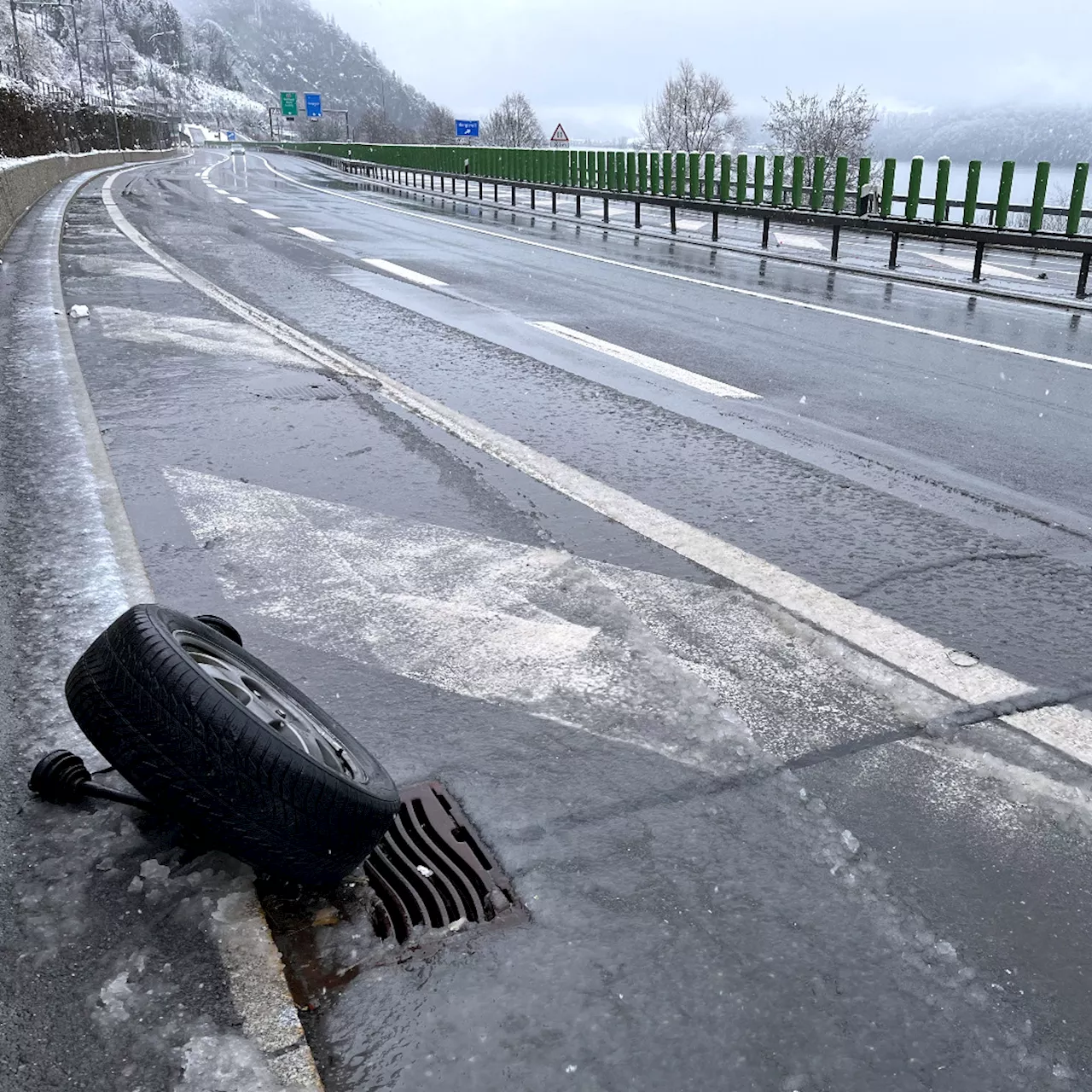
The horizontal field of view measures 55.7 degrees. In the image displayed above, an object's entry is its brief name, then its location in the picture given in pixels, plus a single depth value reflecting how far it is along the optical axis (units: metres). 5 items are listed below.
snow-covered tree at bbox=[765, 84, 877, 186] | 72.06
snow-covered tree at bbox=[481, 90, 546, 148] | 138.00
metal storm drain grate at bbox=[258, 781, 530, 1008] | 2.41
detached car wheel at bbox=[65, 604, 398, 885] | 2.41
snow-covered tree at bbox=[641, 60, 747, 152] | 103.81
